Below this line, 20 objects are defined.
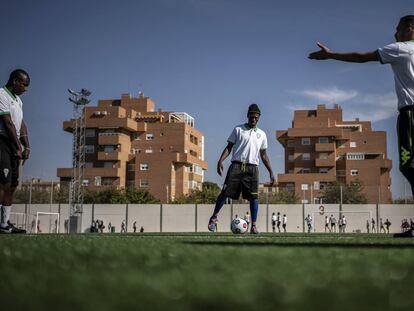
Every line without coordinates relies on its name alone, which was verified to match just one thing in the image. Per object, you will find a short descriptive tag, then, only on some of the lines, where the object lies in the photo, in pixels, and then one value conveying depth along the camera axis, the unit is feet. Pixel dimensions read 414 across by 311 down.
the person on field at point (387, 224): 147.86
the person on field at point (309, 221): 132.87
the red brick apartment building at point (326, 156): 248.73
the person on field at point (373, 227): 148.87
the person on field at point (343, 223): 147.21
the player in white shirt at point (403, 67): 15.29
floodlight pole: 142.00
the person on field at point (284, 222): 149.01
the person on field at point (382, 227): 151.84
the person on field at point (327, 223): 153.97
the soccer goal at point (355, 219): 155.74
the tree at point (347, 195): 181.78
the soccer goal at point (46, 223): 161.48
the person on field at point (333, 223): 150.92
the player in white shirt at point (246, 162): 27.30
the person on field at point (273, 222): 144.39
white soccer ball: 29.96
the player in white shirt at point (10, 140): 20.04
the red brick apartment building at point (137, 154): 246.68
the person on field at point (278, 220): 148.36
